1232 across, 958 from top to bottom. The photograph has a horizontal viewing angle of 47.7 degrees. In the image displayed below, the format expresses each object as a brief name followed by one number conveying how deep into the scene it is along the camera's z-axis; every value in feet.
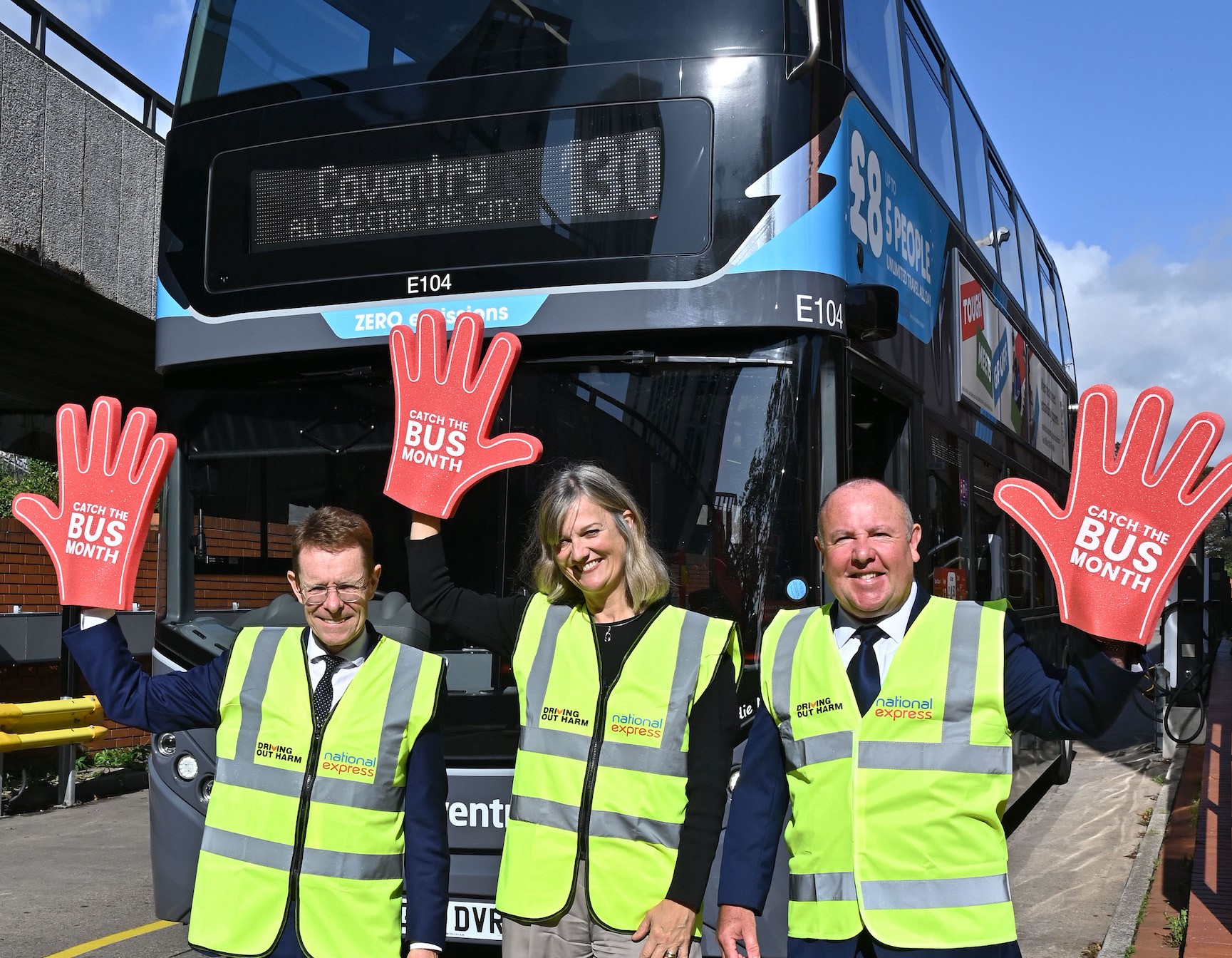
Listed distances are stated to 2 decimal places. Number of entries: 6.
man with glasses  10.05
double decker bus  15.81
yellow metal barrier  31.78
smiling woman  10.39
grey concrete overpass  29.19
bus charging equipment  42.68
